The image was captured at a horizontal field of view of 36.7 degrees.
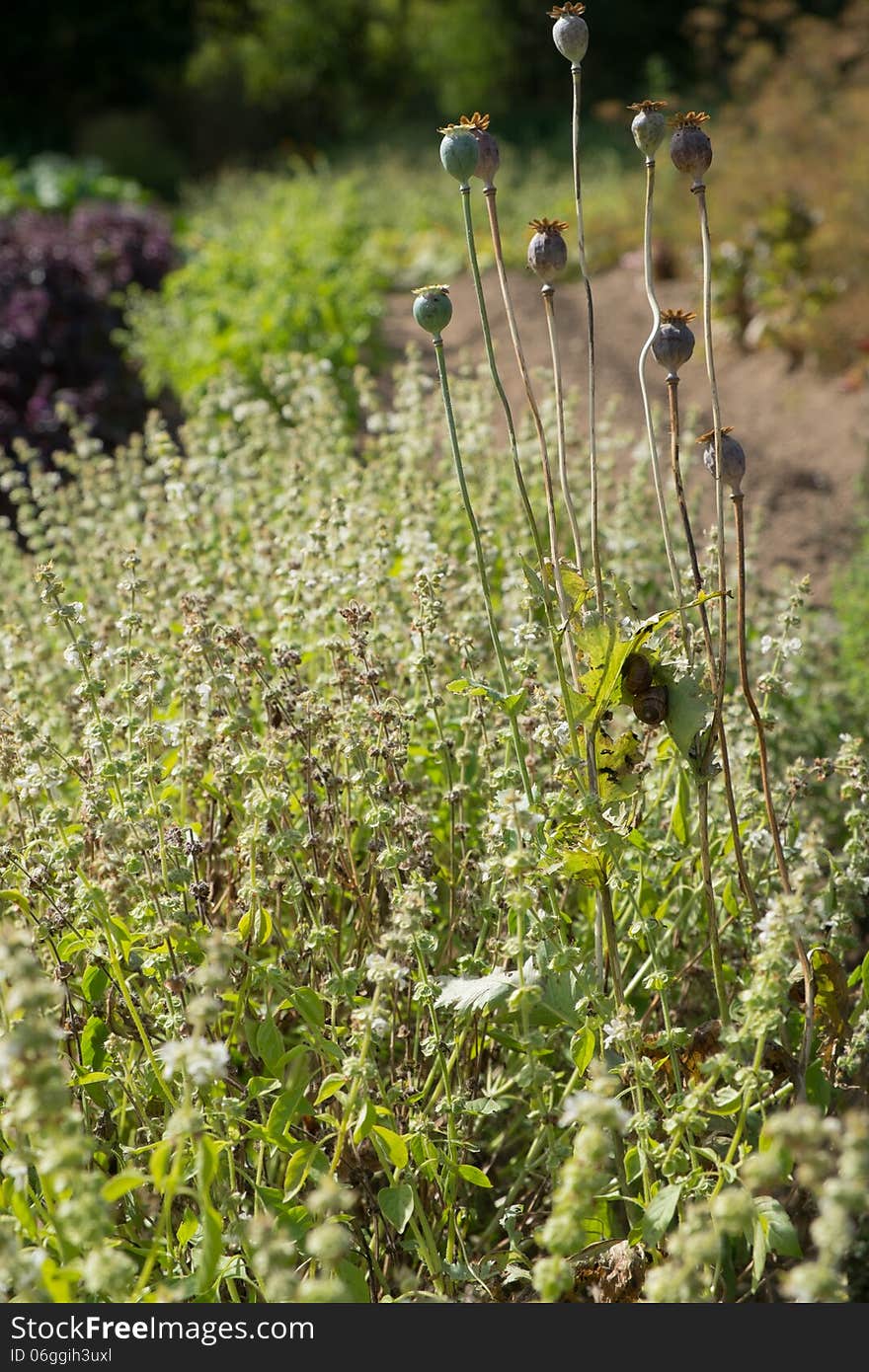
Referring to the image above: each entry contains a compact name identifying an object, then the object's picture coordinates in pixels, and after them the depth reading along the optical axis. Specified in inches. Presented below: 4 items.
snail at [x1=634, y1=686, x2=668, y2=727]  66.7
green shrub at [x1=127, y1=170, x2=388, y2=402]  222.1
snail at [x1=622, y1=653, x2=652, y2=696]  66.2
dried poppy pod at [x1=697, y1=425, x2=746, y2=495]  64.3
